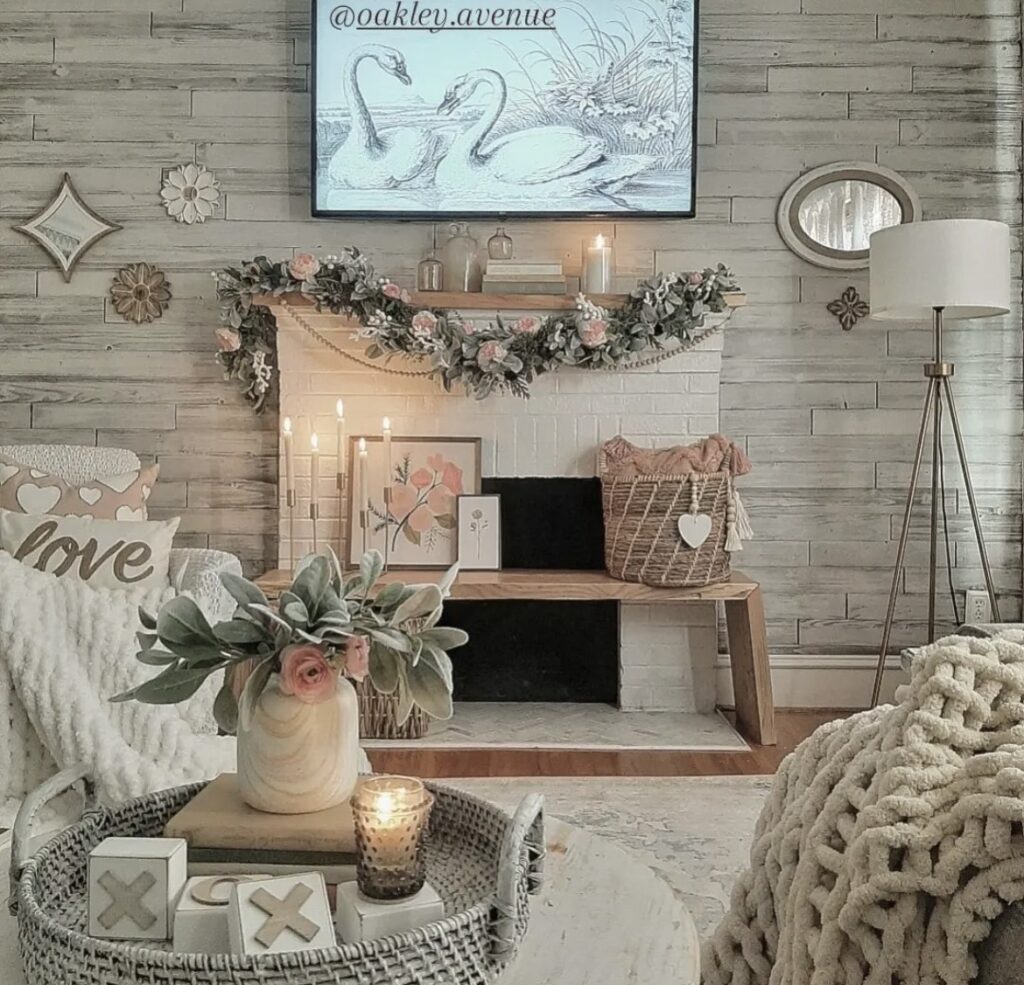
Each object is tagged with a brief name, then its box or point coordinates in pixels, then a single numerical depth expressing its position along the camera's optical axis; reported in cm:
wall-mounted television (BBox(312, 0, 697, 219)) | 383
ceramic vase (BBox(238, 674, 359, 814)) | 129
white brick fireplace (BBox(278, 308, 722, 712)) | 384
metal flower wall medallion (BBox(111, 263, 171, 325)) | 394
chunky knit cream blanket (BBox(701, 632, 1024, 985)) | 114
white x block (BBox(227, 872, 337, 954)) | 105
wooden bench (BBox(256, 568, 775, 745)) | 354
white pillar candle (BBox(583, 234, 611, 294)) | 381
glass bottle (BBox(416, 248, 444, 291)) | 382
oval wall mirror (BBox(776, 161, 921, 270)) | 392
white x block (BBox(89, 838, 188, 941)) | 113
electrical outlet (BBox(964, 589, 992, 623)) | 392
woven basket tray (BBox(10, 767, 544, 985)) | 101
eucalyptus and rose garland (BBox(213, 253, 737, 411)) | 361
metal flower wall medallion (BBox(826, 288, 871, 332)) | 393
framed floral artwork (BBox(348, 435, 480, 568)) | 380
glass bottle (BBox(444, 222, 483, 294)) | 382
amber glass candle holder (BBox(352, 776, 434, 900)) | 115
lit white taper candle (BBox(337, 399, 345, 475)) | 380
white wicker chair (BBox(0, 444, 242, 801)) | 247
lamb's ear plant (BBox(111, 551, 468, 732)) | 127
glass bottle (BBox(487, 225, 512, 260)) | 385
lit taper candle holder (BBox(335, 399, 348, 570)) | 380
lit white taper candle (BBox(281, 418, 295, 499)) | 379
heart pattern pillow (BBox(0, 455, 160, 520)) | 301
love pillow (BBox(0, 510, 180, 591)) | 280
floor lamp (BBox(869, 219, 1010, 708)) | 327
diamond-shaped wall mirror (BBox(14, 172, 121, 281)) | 393
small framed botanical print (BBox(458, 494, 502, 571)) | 377
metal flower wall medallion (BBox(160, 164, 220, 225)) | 392
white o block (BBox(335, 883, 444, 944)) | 111
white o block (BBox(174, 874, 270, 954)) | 110
